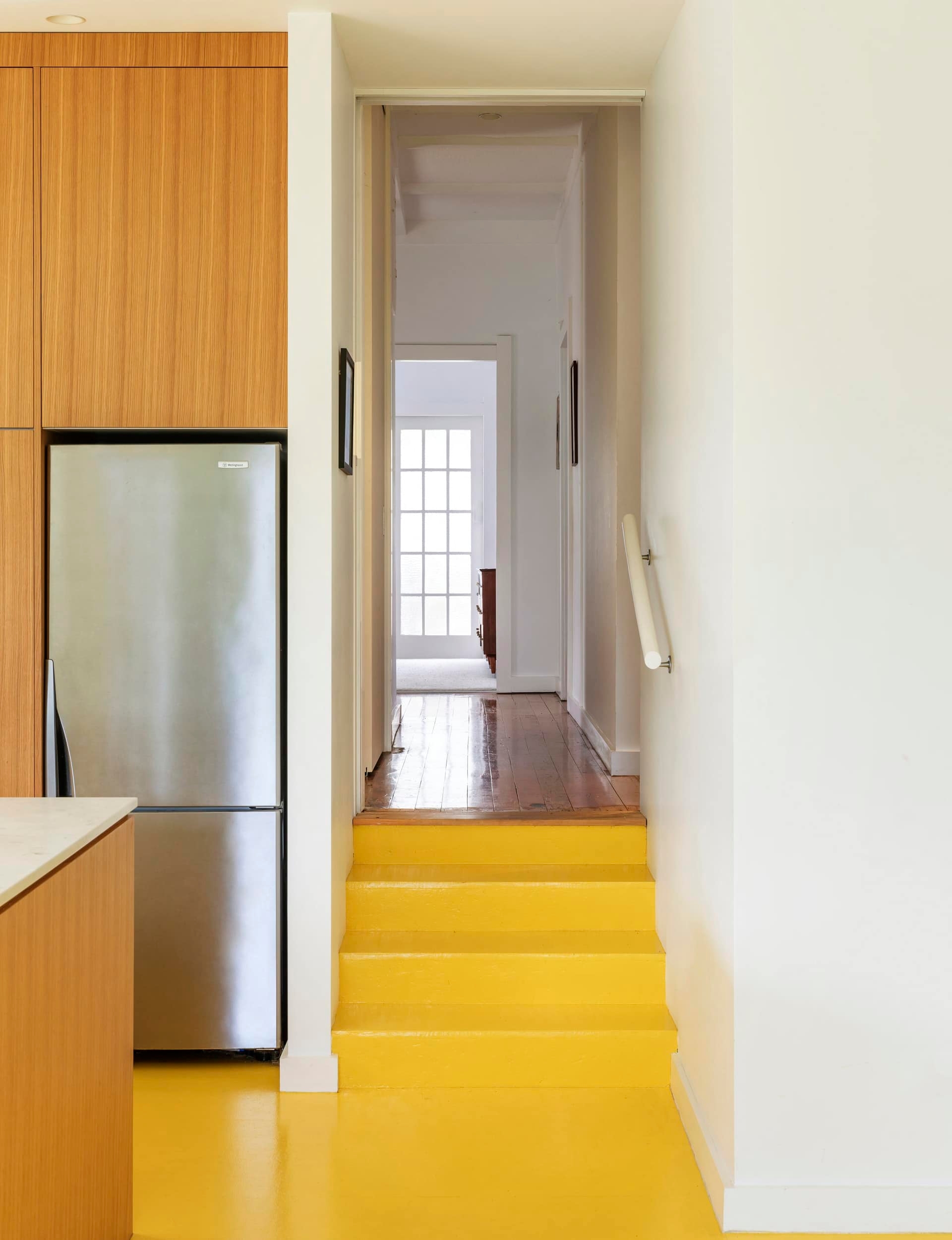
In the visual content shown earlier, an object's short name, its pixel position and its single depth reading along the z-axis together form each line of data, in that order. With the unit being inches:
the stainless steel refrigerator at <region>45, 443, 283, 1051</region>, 102.2
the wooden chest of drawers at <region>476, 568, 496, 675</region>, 313.4
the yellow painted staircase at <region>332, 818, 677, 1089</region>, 103.5
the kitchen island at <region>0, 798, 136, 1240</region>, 55.7
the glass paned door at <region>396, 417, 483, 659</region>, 387.5
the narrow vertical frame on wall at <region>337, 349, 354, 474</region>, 107.3
